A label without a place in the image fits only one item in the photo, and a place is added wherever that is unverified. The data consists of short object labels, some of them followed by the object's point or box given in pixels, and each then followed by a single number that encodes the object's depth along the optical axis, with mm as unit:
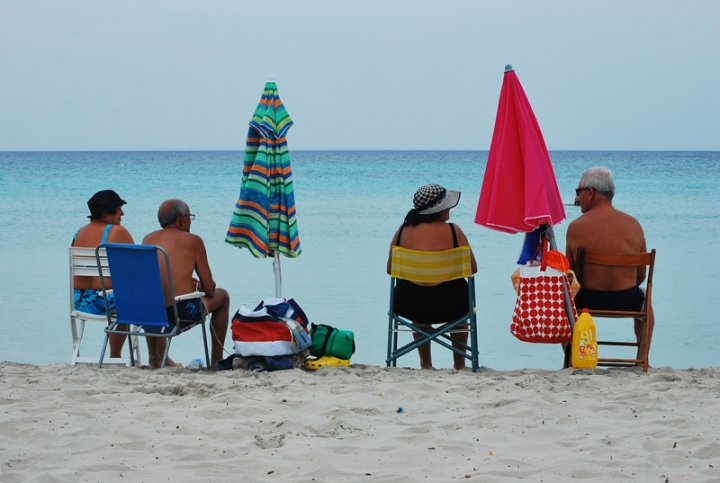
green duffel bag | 9398
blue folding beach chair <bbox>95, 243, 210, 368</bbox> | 8922
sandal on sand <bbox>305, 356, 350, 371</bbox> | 9273
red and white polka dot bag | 8531
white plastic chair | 9695
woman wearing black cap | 9969
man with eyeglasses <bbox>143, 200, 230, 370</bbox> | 9586
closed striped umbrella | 9719
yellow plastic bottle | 8672
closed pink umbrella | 8734
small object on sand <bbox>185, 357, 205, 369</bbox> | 9890
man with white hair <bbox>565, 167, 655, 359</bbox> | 9242
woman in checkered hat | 9500
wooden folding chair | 8937
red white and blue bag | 8961
